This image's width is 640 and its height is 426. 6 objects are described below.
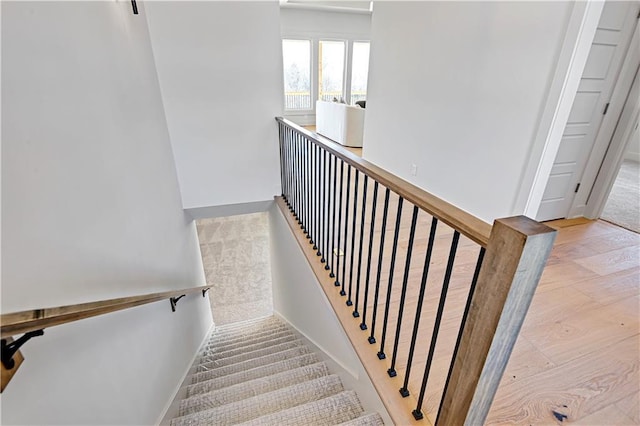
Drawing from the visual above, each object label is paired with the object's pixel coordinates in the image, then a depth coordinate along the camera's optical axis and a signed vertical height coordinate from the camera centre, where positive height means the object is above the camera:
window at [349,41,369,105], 7.93 +0.33
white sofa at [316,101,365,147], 5.39 -0.66
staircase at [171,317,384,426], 1.46 -1.75
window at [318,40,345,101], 7.73 +0.32
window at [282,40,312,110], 7.54 +0.21
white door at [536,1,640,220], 2.27 -0.13
